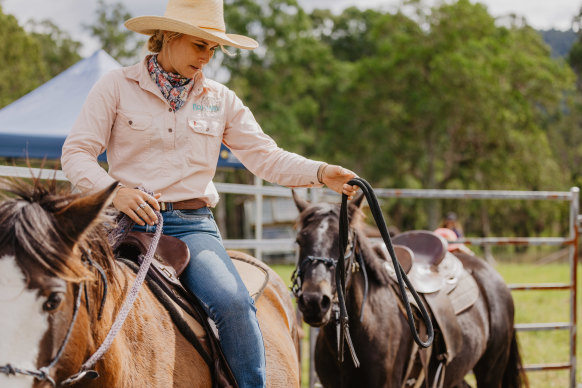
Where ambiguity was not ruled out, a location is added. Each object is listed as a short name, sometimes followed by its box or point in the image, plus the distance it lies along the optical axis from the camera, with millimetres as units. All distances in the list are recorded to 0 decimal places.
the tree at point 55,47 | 36000
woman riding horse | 2164
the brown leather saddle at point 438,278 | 4203
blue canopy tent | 6117
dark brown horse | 3484
